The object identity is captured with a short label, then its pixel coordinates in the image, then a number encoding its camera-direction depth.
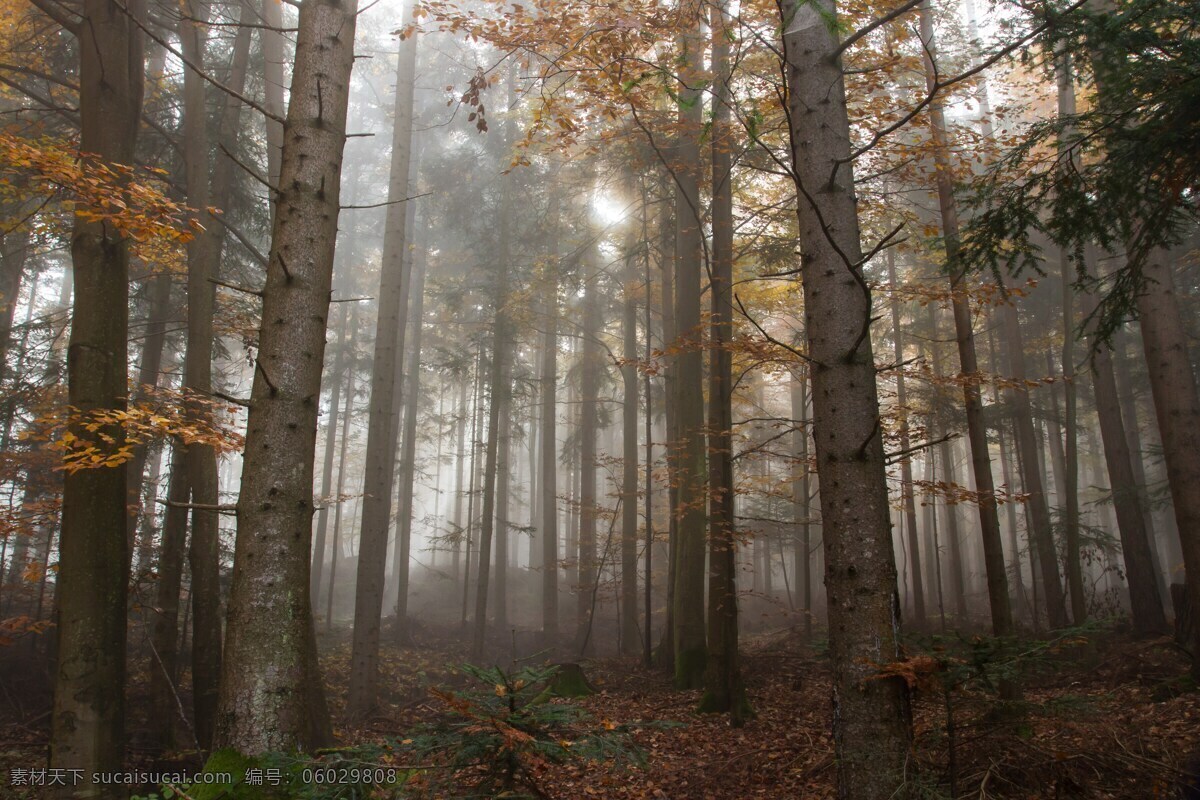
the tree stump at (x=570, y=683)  9.82
